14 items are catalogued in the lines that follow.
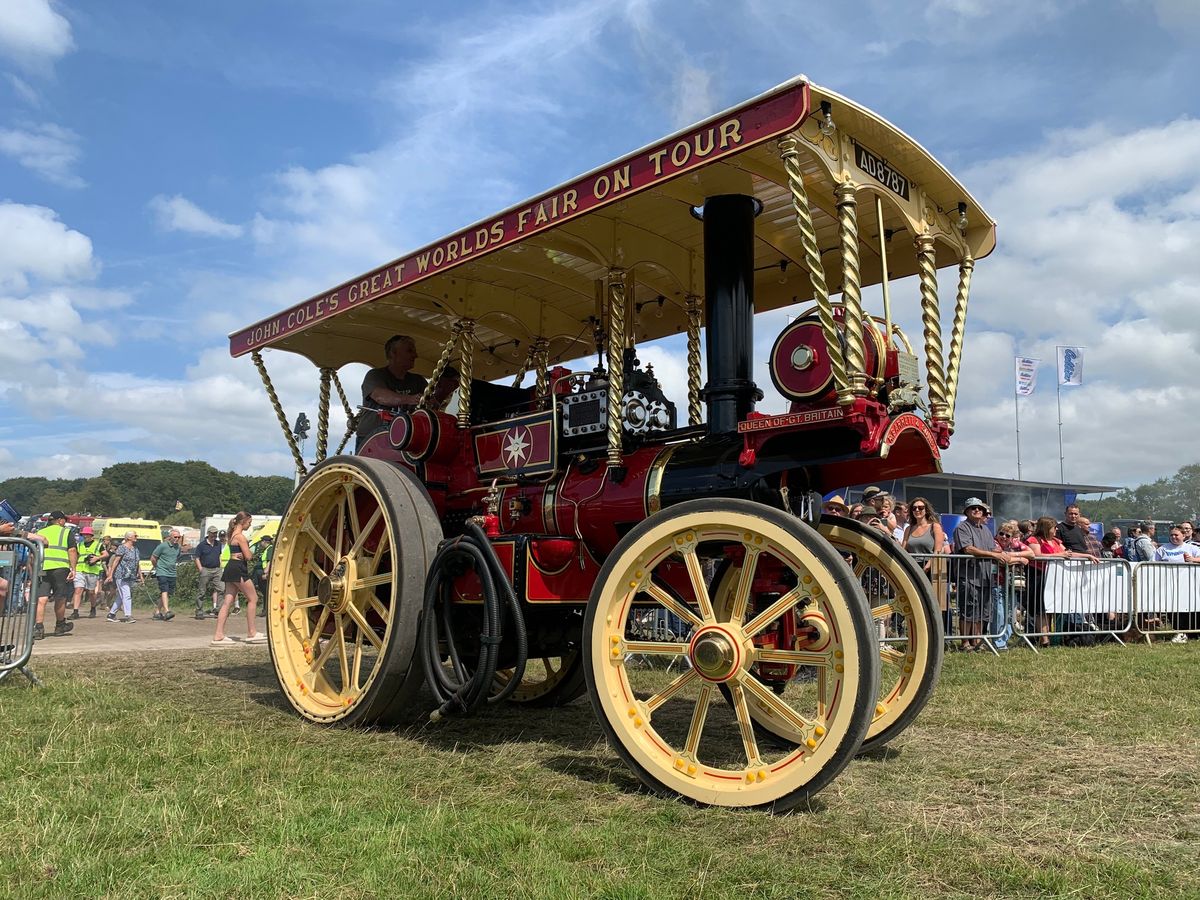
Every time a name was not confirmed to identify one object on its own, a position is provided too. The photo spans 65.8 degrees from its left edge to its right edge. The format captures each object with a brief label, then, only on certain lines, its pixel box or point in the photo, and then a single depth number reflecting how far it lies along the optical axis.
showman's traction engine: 3.46
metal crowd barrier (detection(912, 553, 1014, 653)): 8.77
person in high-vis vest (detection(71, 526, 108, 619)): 15.48
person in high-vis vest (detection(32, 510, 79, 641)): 11.34
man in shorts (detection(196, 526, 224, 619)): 13.91
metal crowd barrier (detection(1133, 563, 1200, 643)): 10.05
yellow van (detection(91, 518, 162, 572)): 35.19
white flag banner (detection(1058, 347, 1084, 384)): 35.84
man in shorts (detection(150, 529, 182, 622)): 14.30
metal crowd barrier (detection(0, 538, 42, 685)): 6.12
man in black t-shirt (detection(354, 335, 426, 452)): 6.07
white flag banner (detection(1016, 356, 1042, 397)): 34.16
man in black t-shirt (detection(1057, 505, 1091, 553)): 10.33
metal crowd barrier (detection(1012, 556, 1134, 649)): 9.36
